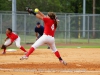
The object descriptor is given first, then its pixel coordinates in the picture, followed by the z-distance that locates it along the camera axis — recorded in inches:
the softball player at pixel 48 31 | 548.1
